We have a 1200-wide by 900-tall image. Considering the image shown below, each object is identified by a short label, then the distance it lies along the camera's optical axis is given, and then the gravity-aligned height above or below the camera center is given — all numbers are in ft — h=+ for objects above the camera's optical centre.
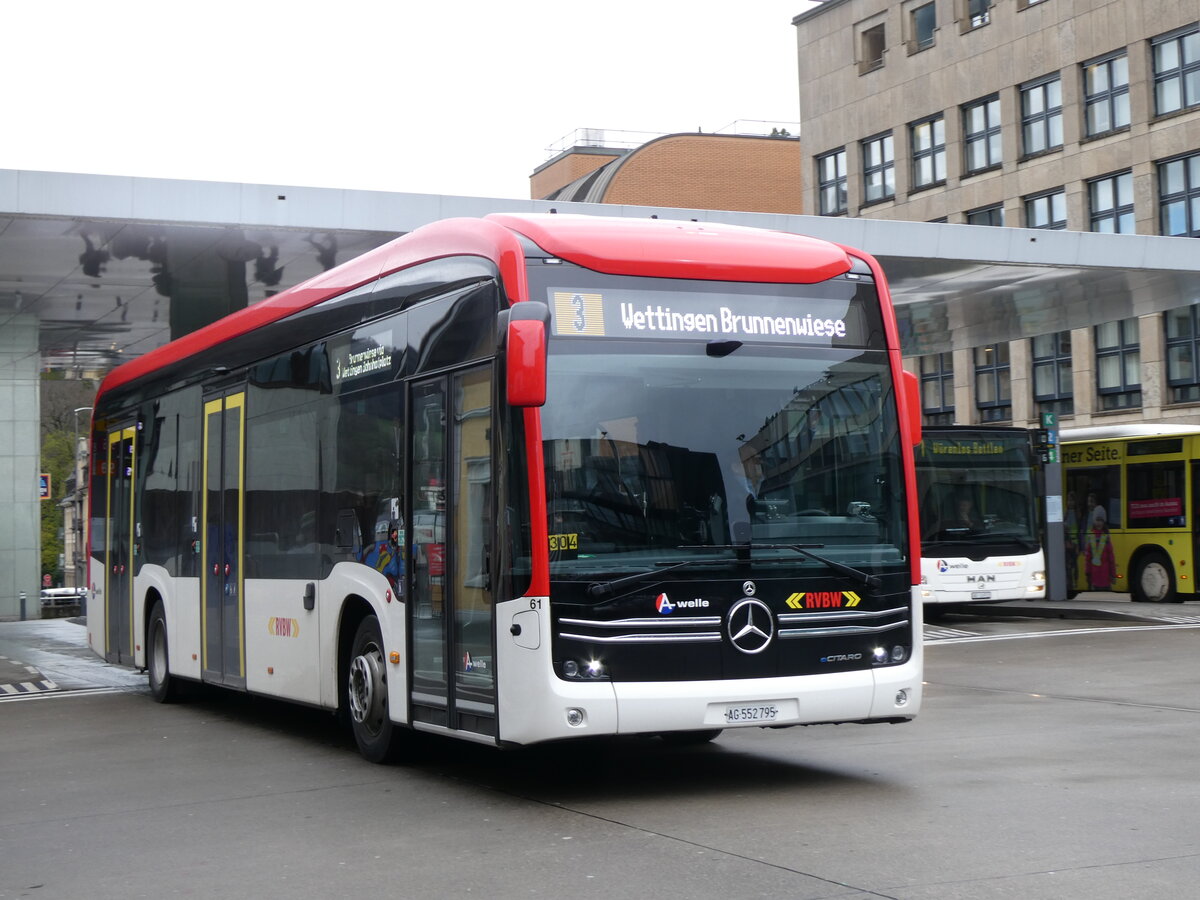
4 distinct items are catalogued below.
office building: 143.54 +35.21
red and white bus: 27.61 +0.46
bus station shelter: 63.36 +11.69
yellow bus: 87.45 -0.65
